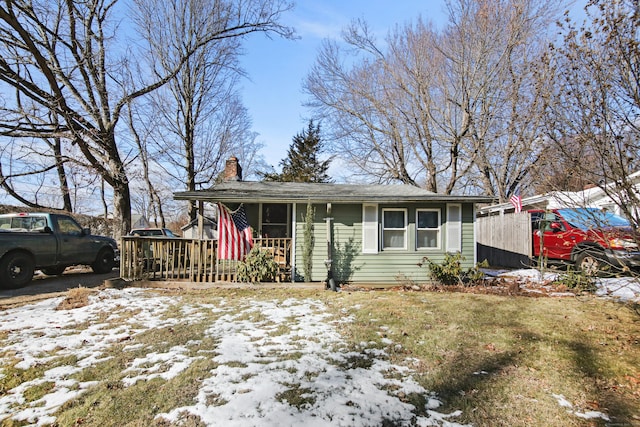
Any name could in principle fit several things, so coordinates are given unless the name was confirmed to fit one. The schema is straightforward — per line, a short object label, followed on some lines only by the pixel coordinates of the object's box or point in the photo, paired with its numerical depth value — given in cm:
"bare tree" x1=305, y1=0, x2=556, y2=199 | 1526
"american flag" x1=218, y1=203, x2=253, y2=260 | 862
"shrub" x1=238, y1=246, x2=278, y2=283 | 885
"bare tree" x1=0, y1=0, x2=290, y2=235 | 980
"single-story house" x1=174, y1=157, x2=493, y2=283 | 963
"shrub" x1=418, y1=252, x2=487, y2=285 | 923
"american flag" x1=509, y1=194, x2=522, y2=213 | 1206
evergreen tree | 2733
